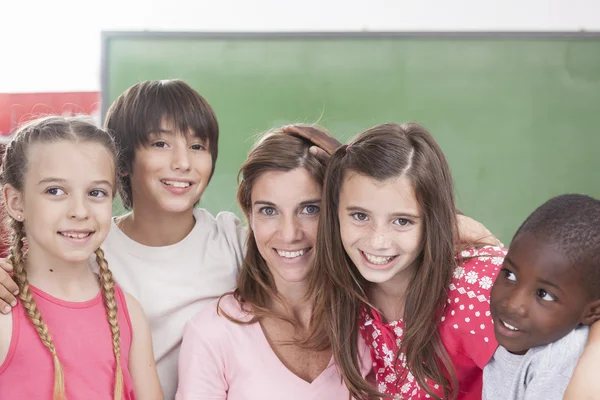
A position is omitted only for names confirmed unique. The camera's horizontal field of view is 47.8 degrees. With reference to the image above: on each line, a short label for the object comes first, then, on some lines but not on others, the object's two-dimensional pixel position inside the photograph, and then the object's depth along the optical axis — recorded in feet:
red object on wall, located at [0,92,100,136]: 10.14
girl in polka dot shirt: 4.81
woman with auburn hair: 5.17
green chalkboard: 9.64
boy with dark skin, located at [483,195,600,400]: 3.37
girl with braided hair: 4.54
